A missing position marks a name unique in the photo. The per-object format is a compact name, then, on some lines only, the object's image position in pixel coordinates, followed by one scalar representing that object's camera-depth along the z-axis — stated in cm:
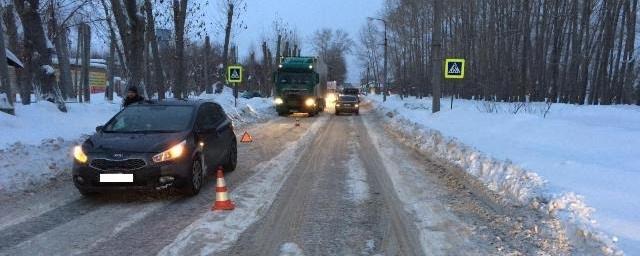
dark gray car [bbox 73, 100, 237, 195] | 800
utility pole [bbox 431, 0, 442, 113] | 2545
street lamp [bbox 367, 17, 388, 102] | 5769
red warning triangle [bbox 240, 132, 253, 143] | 1720
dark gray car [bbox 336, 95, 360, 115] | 3850
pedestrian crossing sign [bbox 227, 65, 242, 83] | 2930
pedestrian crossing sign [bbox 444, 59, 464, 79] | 2195
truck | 3428
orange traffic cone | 762
